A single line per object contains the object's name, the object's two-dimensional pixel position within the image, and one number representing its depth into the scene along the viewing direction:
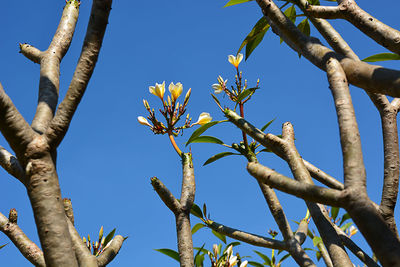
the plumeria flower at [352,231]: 3.06
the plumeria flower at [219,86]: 2.33
